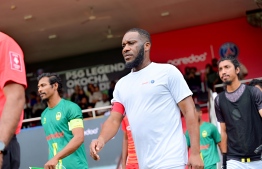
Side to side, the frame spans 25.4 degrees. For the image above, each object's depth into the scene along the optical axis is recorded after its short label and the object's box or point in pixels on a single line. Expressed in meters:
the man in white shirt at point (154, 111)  4.75
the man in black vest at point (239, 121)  7.02
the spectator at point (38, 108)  18.26
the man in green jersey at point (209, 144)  9.41
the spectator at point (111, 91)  19.01
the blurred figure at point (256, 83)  8.42
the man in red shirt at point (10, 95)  3.38
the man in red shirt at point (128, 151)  7.46
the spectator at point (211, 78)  17.58
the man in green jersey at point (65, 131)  6.75
